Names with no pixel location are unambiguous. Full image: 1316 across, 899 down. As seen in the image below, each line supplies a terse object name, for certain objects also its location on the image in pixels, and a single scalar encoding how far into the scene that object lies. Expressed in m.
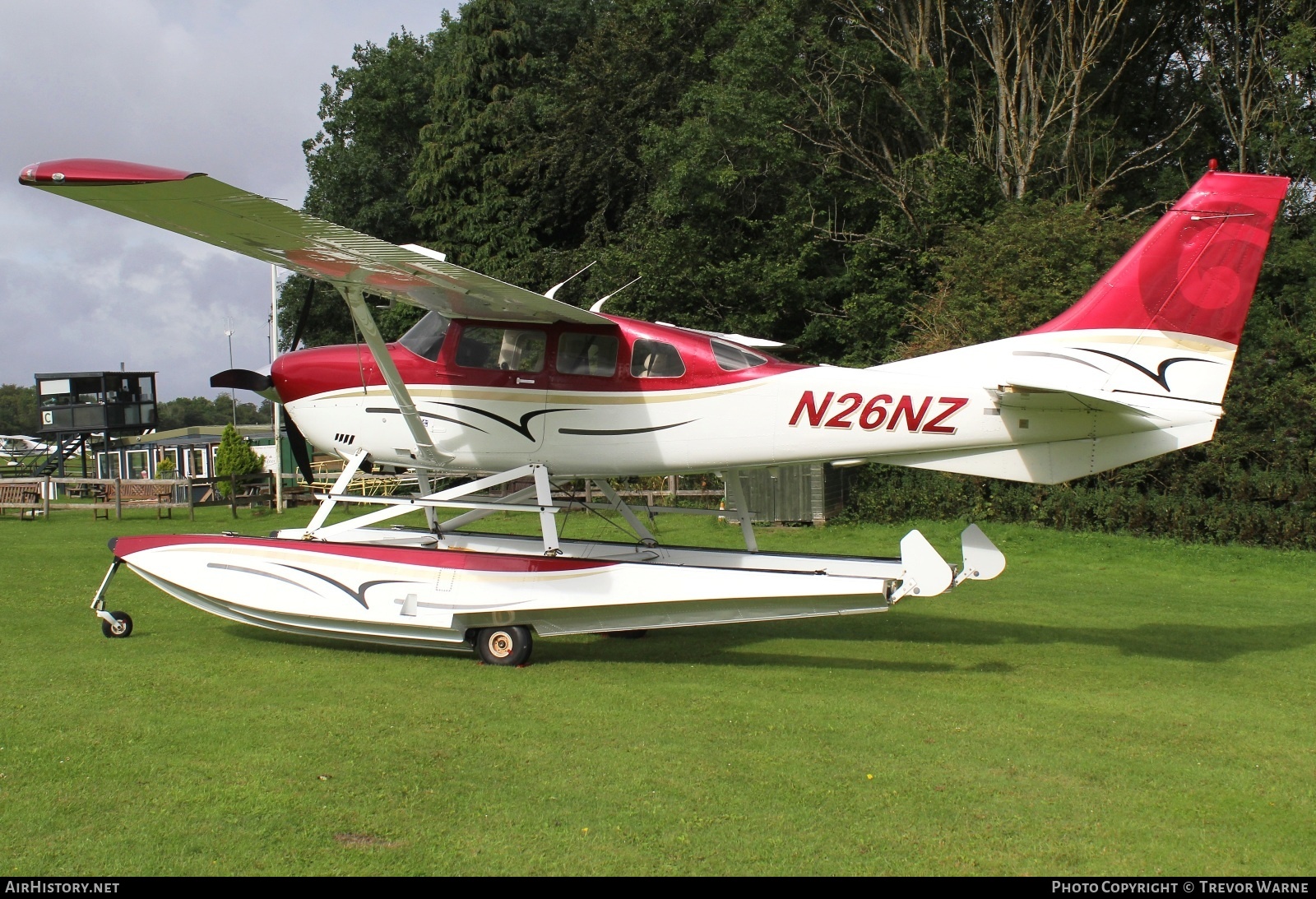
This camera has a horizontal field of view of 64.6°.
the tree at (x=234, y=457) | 28.58
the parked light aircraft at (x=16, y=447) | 59.40
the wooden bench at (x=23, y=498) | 23.62
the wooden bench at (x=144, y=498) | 23.81
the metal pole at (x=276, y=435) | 21.09
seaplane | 8.68
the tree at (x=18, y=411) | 128.75
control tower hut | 35.47
